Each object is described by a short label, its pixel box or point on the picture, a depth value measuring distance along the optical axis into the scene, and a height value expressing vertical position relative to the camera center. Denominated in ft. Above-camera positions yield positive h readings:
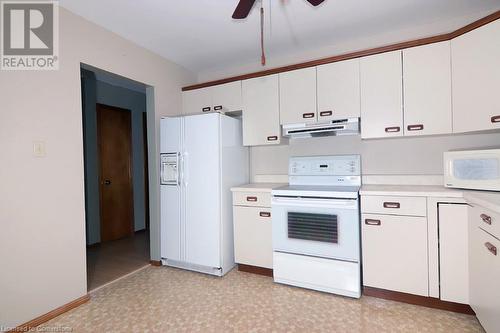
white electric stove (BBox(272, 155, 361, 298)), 7.06 -2.08
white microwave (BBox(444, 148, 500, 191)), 5.94 -0.20
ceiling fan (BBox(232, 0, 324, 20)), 4.99 +3.22
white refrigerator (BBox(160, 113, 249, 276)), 8.68 -0.82
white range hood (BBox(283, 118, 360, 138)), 8.01 +1.16
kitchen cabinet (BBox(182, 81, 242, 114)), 9.71 +2.70
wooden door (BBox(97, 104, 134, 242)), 13.15 -0.18
